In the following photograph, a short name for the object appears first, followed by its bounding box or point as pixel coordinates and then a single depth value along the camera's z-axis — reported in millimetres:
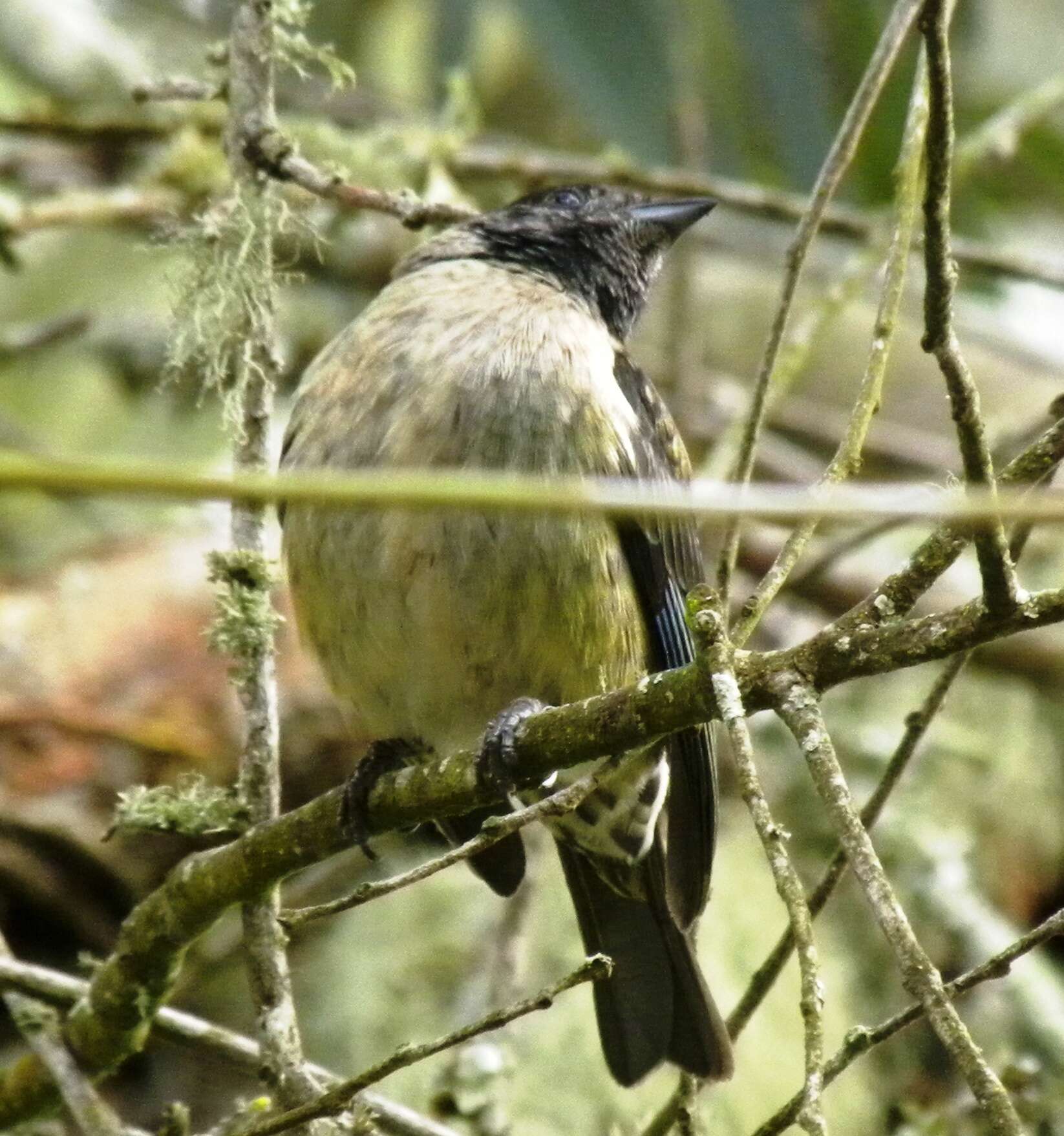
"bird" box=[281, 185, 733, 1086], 6121
